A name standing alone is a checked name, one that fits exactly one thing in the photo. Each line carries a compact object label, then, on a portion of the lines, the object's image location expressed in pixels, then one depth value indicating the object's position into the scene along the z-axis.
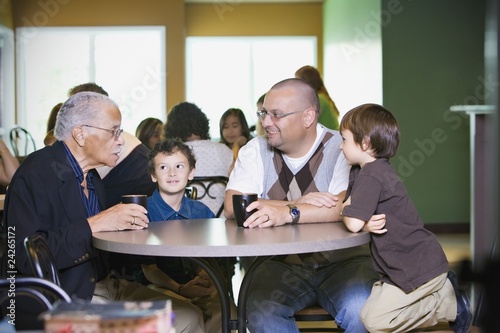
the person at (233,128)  5.70
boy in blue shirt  2.44
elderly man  2.01
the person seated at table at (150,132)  4.89
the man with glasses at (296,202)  2.22
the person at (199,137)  4.29
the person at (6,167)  3.83
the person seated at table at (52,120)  4.03
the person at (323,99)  5.17
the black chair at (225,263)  2.91
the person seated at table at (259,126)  4.89
